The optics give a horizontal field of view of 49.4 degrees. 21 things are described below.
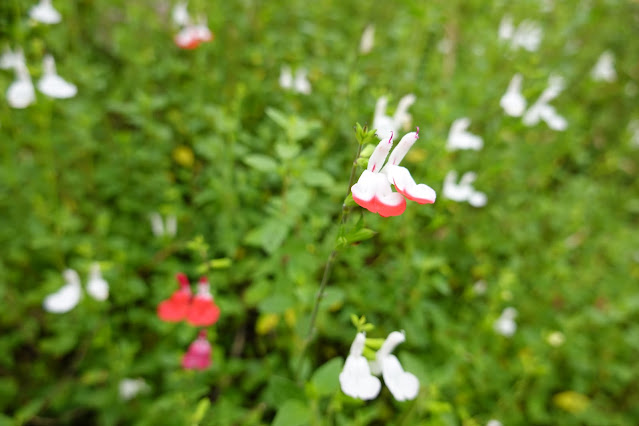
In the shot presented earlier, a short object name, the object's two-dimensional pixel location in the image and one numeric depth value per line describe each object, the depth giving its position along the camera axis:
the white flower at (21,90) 0.39
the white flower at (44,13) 0.40
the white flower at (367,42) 0.43
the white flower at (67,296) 0.39
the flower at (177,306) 0.35
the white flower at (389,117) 0.36
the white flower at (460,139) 0.41
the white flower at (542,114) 0.47
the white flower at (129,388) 0.41
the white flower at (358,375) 0.26
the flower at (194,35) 0.48
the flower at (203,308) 0.34
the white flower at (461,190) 0.40
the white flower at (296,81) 0.49
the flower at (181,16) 0.54
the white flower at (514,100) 0.43
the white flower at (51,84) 0.39
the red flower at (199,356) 0.35
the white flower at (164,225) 0.43
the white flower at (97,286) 0.38
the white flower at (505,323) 0.48
